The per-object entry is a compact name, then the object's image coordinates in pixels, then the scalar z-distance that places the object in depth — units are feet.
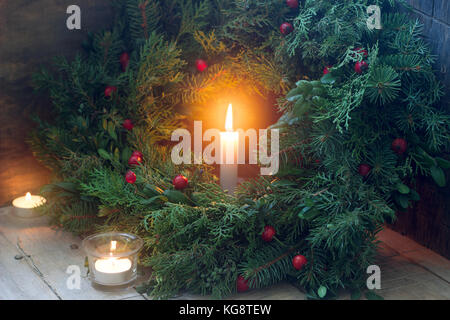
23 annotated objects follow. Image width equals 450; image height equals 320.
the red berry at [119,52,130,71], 4.00
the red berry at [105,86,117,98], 3.89
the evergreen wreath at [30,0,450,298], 3.44
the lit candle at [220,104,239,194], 3.74
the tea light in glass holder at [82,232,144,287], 3.47
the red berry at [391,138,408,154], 3.49
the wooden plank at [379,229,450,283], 3.65
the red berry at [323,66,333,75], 3.61
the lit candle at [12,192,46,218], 3.99
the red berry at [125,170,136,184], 3.61
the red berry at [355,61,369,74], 3.45
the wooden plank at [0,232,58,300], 3.44
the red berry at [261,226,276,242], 3.49
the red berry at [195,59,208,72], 3.91
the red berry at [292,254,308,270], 3.43
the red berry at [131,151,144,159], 3.77
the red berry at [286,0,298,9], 3.77
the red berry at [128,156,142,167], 3.75
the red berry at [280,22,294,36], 3.72
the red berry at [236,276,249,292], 3.45
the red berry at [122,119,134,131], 3.86
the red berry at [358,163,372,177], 3.49
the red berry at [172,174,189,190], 3.59
